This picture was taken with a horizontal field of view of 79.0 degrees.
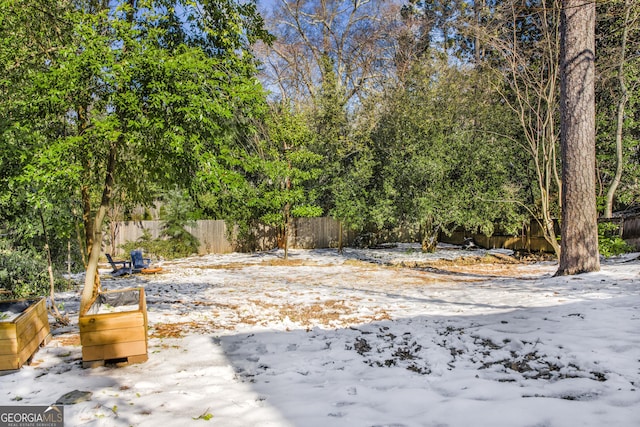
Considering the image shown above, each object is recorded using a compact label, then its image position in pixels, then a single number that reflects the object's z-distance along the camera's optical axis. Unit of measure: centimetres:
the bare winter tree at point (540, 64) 948
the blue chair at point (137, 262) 1044
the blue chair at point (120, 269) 1020
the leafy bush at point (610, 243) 1027
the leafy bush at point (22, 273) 644
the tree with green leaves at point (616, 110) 1090
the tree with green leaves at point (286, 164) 1393
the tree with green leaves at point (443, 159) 1369
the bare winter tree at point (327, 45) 2128
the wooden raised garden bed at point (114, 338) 354
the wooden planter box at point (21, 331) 332
